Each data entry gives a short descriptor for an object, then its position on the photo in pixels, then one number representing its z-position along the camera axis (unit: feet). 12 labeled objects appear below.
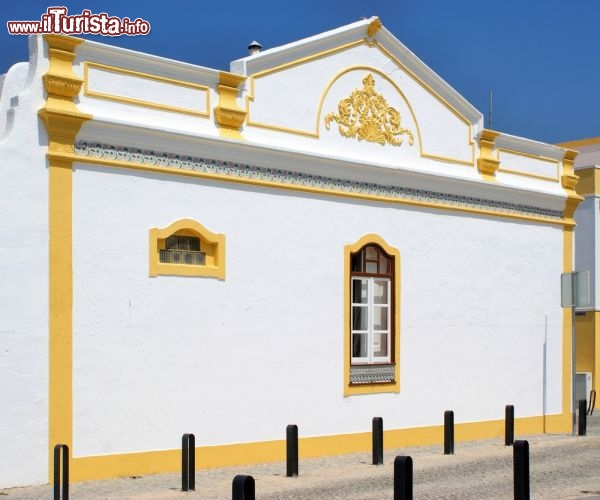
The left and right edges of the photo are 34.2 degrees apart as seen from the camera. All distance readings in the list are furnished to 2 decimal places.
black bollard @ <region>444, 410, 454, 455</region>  47.26
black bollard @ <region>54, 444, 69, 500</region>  31.04
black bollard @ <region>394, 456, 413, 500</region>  26.50
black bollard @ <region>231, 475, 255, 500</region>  23.47
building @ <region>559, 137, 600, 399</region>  76.23
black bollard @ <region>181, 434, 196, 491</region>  35.01
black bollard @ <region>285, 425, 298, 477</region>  39.01
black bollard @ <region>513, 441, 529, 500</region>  30.58
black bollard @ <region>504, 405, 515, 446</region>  51.01
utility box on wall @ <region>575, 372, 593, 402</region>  70.23
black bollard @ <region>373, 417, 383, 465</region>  42.68
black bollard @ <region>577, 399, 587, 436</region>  54.90
